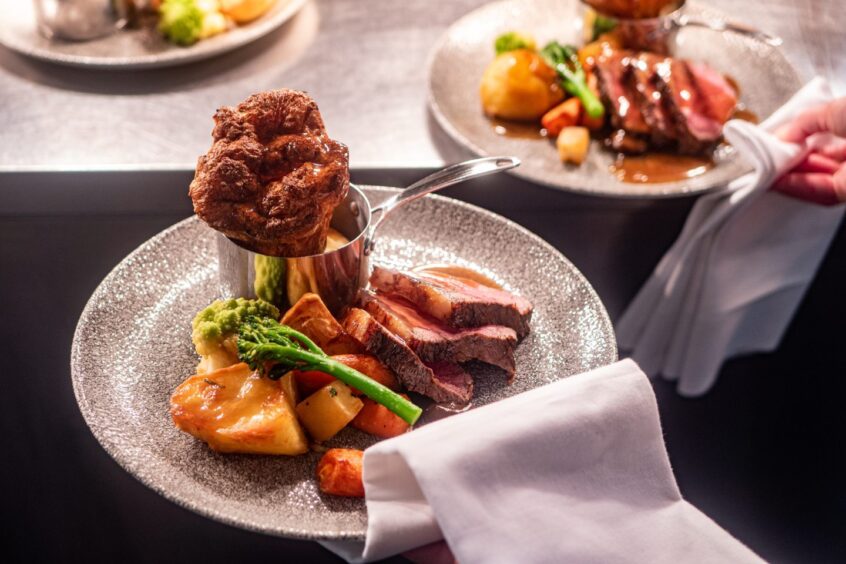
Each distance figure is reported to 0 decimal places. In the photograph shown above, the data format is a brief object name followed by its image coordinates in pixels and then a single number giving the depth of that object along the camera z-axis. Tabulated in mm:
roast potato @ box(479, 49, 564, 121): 982
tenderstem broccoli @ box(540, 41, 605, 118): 983
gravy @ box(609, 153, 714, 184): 949
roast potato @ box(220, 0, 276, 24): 1029
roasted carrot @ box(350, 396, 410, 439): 742
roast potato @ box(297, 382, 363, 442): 734
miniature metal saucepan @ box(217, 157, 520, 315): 763
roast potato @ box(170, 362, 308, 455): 715
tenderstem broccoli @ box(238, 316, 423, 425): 726
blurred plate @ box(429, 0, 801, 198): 937
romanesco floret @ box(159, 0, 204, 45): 1004
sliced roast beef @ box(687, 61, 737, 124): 982
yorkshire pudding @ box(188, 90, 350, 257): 739
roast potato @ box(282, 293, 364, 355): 760
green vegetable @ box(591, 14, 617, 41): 1052
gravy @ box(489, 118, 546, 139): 984
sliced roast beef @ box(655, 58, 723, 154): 966
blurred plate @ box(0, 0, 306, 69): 992
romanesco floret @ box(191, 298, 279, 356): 749
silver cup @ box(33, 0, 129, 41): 998
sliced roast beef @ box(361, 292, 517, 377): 771
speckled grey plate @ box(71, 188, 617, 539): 700
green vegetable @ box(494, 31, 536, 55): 1024
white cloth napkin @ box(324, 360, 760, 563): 678
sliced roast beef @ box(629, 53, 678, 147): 970
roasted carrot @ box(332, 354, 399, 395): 754
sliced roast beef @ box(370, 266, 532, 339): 785
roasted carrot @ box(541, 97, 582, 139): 981
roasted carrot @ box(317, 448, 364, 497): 703
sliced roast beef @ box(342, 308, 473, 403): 756
